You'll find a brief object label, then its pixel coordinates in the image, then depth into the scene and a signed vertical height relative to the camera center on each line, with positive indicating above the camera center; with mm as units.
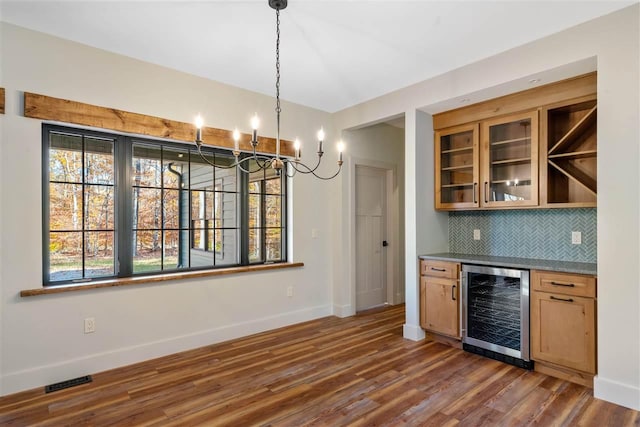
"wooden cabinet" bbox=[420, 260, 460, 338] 3566 -871
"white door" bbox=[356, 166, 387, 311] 5066 -342
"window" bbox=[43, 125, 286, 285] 3000 +45
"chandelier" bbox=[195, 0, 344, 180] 2168 +528
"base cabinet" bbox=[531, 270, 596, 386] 2715 -892
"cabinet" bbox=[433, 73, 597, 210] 3113 +617
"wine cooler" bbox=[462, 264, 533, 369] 3100 -928
